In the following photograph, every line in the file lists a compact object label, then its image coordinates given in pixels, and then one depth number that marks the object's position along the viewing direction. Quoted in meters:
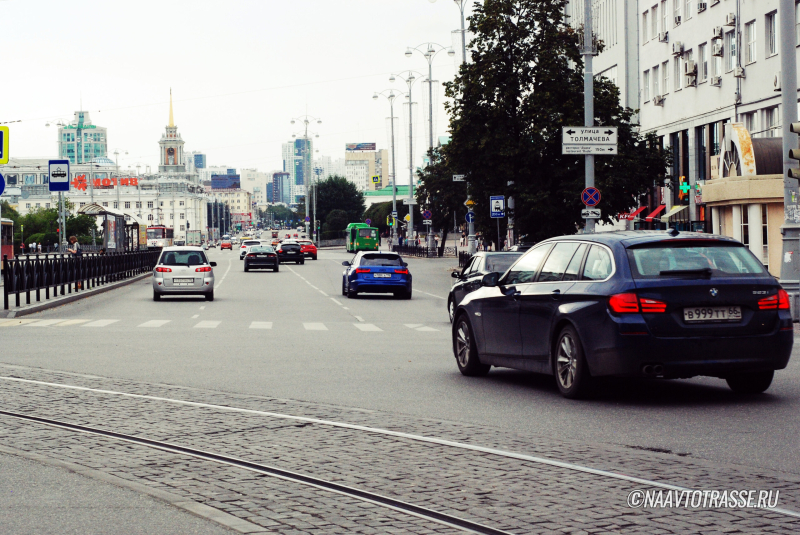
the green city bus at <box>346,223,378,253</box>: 101.31
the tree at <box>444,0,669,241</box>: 38.66
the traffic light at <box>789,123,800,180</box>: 18.36
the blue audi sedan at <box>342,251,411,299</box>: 33.62
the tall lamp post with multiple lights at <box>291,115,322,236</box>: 122.87
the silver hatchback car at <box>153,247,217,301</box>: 32.09
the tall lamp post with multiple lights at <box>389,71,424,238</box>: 88.29
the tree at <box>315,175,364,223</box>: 164.88
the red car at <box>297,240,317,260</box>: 82.12
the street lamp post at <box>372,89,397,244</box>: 95.71
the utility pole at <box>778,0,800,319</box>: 21.03
